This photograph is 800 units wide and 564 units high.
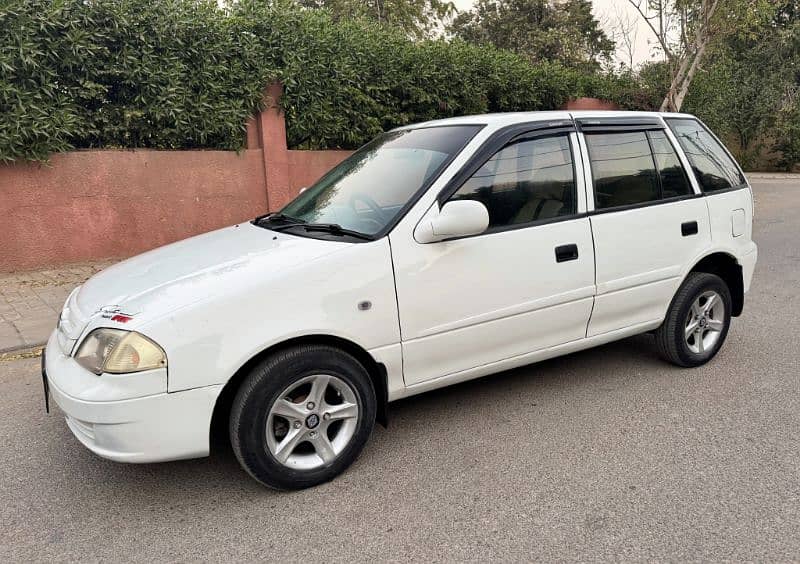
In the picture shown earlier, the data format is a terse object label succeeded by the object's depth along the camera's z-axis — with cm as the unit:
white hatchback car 260
